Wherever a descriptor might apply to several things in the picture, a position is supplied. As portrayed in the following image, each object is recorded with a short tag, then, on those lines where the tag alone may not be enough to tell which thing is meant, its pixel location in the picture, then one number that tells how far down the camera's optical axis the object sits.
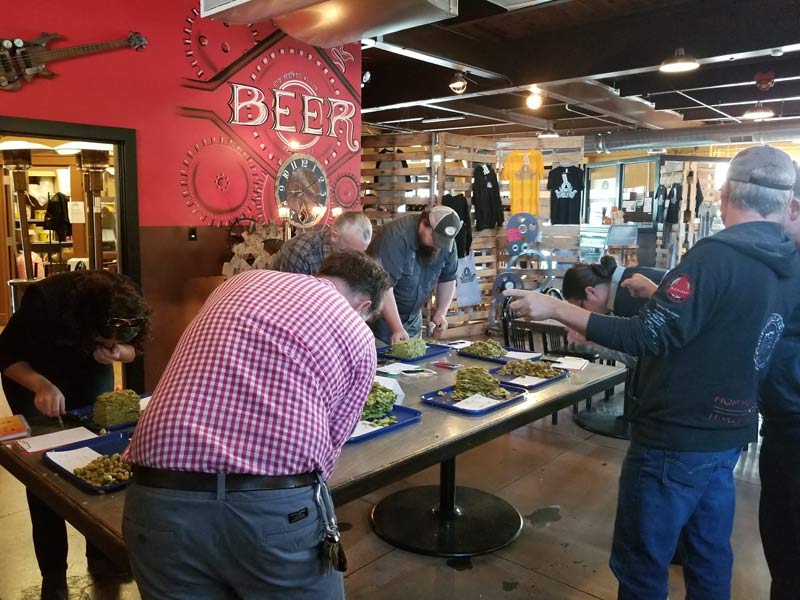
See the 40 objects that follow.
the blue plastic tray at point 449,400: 2.54
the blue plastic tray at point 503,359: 3.38
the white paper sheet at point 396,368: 3.19
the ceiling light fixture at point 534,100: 7.67
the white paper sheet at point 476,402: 2.57
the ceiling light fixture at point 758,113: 8.55
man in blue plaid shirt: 3.56
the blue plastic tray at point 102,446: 1.93
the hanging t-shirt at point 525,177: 8.97
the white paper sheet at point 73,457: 1.96
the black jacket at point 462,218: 8.29
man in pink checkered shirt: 1.39
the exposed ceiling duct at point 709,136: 10.53
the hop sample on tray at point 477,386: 2.73
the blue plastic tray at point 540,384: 2.91
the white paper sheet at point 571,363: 3.23
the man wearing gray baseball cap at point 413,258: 4.09
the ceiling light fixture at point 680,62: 5.39
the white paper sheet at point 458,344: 3.86
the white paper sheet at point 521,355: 3.52
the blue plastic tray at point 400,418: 2.23
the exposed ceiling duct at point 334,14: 2.96
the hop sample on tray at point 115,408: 2.34
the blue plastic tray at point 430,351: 3.53
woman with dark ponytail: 2.94
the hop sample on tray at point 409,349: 3.46
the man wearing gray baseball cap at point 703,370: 1.87
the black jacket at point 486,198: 8.72
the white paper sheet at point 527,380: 2.93
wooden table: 1.70
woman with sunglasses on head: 2.33
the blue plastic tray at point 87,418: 2.33
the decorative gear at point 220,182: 4.81
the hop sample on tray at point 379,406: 2.39
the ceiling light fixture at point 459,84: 6.62
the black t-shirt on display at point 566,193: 8.95
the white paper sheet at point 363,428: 2.22
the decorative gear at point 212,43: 4.69
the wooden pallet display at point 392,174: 8.42
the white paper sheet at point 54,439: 2.15
